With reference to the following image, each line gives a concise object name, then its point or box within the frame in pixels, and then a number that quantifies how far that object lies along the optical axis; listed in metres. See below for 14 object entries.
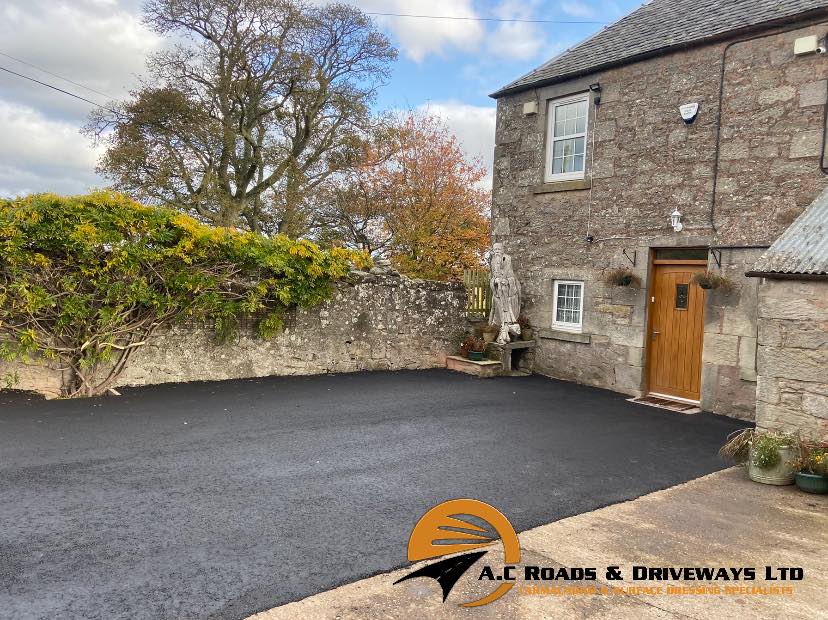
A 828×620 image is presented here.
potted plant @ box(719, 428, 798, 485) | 5.16
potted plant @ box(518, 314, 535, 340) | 11.05
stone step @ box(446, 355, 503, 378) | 10.65
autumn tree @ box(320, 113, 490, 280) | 21.28
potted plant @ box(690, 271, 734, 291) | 7.94
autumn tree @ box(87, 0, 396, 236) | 17.55
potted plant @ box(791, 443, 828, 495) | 4.89
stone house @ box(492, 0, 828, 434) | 7.60
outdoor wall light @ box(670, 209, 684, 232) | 8.59
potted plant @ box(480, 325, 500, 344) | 11.07
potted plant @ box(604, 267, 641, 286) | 9.11
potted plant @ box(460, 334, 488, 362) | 11.03
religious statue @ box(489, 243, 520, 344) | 10.74
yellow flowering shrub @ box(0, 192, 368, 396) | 7.00
